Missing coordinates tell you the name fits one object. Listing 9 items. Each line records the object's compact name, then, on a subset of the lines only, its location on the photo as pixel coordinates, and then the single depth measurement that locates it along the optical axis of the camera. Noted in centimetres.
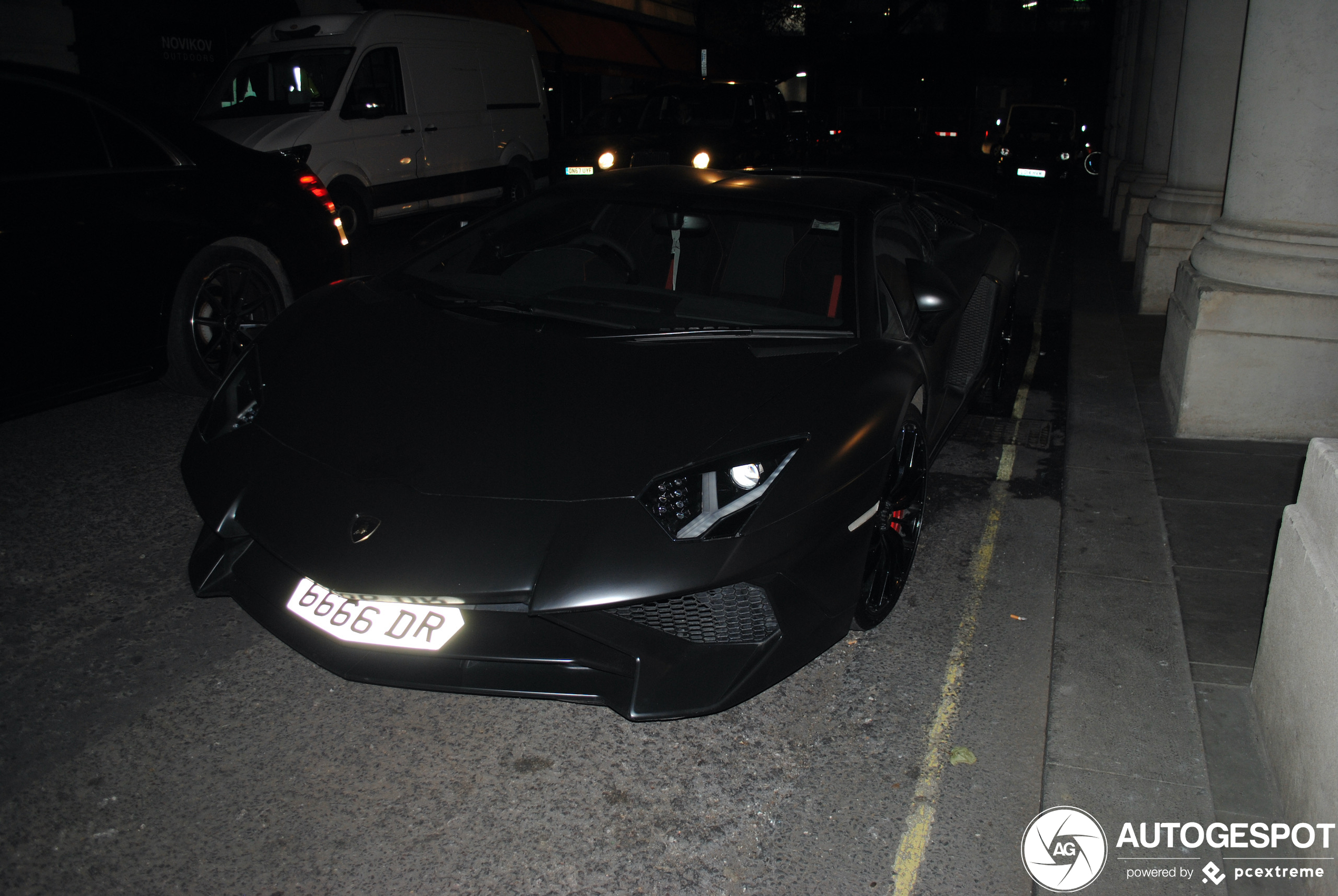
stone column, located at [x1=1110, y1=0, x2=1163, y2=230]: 1439
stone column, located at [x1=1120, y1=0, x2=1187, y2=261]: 1155
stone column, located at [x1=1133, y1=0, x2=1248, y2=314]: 809
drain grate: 532
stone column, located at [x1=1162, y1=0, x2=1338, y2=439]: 490
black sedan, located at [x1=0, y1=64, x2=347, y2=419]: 423
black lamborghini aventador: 229
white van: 1030
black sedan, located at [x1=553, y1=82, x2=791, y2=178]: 1344
